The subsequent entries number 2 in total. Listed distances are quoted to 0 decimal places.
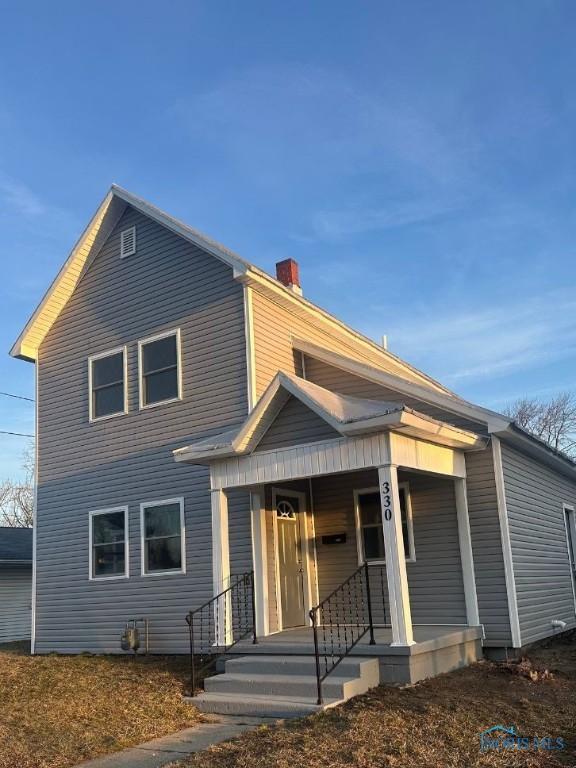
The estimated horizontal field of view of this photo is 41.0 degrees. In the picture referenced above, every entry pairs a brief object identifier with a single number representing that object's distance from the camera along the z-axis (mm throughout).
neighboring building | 21516
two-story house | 10512
